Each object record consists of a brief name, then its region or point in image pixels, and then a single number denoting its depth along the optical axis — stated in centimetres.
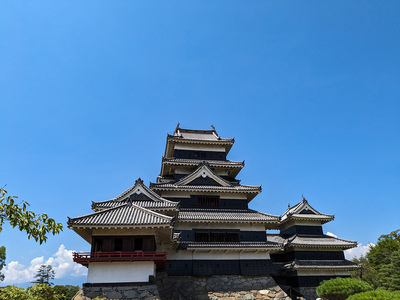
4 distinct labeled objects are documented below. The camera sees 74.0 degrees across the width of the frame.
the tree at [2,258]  5933
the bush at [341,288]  2042
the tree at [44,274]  5522
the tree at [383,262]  3378
